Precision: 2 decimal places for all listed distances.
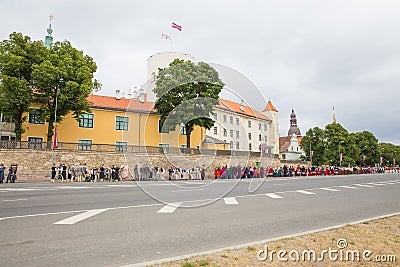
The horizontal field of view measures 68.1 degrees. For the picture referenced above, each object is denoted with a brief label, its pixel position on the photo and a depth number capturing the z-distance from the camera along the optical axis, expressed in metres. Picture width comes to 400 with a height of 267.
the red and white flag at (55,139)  29.62
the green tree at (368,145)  98.56
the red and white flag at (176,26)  52.56
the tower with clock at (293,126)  129.12
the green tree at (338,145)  76.44
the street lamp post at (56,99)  30.86
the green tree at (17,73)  32.66
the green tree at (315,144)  78.06
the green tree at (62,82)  33.16
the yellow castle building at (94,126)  39.03
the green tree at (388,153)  118.69
